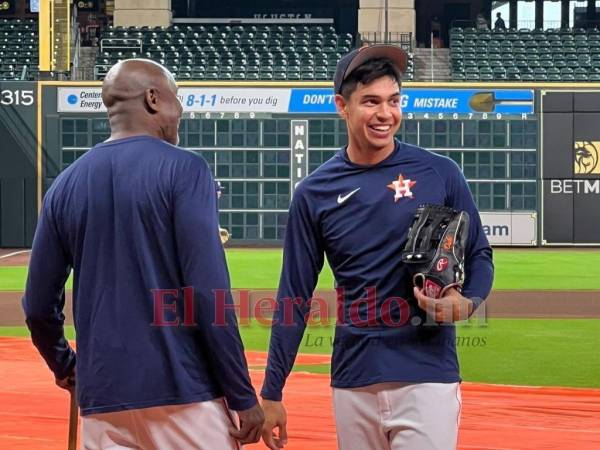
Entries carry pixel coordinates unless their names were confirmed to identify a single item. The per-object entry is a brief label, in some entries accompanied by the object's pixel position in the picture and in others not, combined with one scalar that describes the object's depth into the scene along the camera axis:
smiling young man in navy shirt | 4.23
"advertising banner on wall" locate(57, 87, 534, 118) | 34.94
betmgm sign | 35.19
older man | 3.81
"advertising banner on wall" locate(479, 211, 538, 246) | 34.94
